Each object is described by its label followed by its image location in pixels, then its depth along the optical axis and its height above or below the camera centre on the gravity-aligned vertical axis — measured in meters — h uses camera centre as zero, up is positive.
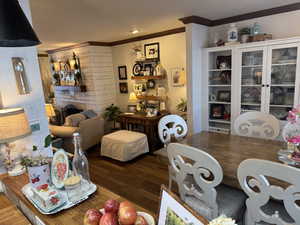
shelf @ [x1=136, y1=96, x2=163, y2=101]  4.48 -0.52
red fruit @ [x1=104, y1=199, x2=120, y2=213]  0.81 -0.51
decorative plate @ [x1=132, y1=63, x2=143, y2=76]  4.72 +0.15
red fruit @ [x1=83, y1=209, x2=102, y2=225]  0.78 -0.53
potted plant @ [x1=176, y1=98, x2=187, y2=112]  4.02 -0.65
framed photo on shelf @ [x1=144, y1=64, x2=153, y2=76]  4.48 +0.11
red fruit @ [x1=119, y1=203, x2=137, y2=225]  0.75 -0.51
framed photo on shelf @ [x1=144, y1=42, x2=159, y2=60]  4.36 +0.52
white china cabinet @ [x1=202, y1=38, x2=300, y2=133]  2.83 -0.19
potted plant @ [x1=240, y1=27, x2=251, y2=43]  3.09 +0.52
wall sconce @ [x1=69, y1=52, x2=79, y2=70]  5.40 +0.46
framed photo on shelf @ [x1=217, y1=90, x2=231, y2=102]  3.47 -0.44
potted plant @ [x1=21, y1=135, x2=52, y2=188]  1.17 -0.51
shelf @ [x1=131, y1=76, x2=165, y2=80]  4.30 -0.06
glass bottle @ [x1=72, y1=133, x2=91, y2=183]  1.15 -0.48
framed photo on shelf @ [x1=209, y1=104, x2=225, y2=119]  3.59 -0.71
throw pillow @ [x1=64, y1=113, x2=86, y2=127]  3.95 -0.79
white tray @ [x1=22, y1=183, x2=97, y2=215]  1.00 -0.62
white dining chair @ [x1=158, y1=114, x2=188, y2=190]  2.35 -0.66
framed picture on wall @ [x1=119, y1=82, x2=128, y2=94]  5.25 -0.27
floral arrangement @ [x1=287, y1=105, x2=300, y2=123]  1.64 -0.40
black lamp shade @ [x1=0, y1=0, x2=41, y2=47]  0.96 +0.28
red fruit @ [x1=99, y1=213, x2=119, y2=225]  0.73 -0.51
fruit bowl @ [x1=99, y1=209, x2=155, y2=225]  0.82 -0.58
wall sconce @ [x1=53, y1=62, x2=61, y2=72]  5.96 +0.41
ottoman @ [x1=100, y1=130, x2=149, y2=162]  3.51 -1.21
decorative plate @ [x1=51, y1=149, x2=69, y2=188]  1.14 -0.49
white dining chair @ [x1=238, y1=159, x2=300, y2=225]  1.02 -0.67
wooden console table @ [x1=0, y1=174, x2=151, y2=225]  0.95 -0.64
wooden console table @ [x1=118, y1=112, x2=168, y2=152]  4.02 -1.00
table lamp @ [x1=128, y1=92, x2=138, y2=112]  4.71 -0.63
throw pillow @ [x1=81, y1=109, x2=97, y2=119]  4.60 -0.80
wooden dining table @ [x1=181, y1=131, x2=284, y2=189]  1.54 -0.73
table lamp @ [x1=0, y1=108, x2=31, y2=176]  1.38 -0.30
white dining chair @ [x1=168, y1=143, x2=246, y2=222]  1.32 -0.85
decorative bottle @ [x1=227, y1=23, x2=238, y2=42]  3.15 +0.55
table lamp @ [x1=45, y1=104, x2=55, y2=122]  4.35 -0.61
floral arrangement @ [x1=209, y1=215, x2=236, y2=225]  0.52 -0.38
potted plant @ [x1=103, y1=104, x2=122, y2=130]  5.20 -0.90
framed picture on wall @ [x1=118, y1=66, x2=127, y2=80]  5.19 +0.11
